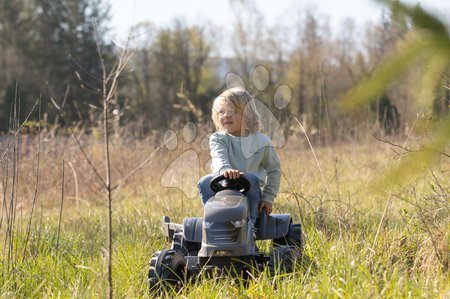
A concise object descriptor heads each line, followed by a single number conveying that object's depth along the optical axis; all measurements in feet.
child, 23.62
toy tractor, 20.06
